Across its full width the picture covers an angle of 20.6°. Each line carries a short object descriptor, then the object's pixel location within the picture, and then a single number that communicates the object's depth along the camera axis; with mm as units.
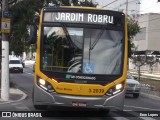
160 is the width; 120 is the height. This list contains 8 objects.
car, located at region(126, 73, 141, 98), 24380
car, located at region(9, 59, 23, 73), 51938
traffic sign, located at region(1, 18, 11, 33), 17938
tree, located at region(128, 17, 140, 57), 44562
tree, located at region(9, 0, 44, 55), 23484
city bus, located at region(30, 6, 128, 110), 12398
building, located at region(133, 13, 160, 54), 77312
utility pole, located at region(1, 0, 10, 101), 17906
